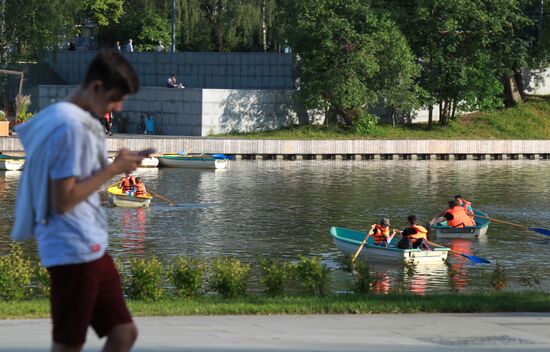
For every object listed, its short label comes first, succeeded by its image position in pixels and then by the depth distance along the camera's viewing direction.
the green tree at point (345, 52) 67.06
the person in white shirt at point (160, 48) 75.12
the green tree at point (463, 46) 70.94
